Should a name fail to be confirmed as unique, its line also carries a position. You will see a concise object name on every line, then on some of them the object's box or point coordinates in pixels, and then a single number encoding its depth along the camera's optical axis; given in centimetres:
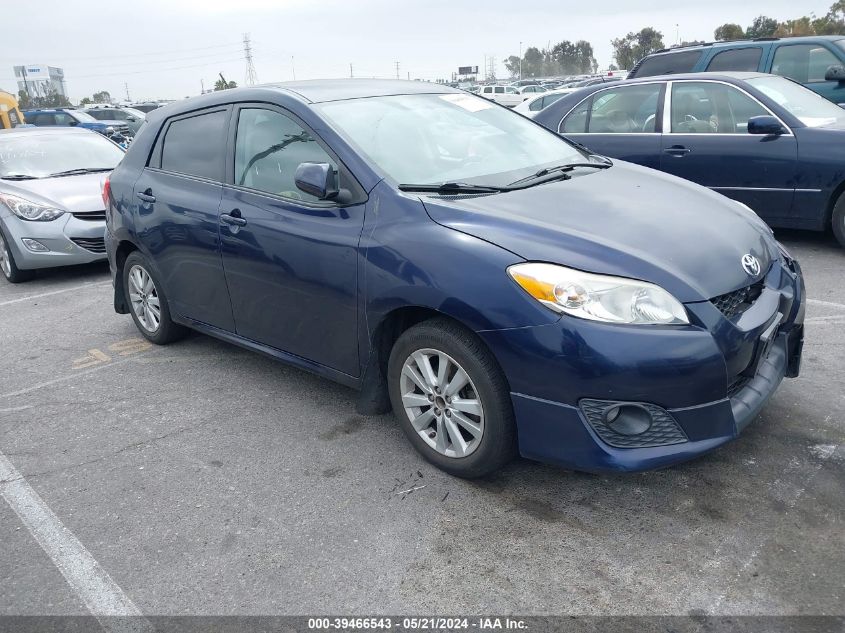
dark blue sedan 628
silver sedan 729
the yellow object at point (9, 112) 2578
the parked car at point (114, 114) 2858
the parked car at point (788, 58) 909
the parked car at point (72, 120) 2517
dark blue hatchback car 272
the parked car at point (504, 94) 3716
